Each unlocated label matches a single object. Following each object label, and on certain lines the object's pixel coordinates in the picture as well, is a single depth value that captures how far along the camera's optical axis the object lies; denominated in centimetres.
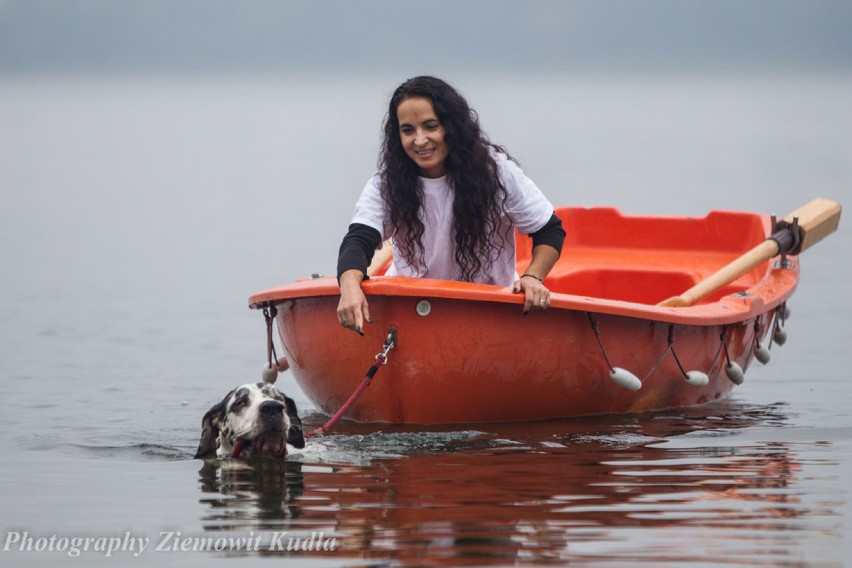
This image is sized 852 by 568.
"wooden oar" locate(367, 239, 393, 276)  1958
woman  1568
